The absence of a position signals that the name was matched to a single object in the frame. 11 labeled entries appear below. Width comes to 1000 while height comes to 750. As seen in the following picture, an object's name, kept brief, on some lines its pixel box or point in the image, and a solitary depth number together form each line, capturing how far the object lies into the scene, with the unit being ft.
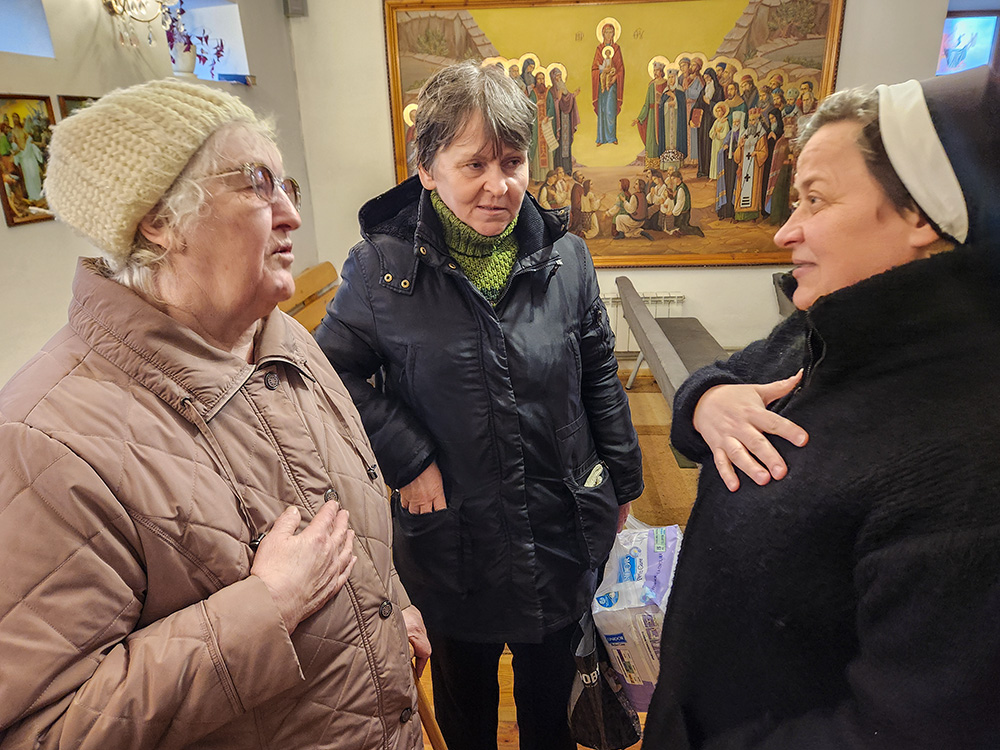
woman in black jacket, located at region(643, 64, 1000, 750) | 2.14
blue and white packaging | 5.40
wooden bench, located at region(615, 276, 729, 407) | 7.38
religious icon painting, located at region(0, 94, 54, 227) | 7.51
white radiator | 16.60
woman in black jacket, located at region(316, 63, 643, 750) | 4.55
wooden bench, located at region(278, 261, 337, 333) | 13.98
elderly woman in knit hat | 2.47
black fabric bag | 5.18
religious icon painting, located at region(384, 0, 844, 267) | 14.62
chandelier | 9.21
